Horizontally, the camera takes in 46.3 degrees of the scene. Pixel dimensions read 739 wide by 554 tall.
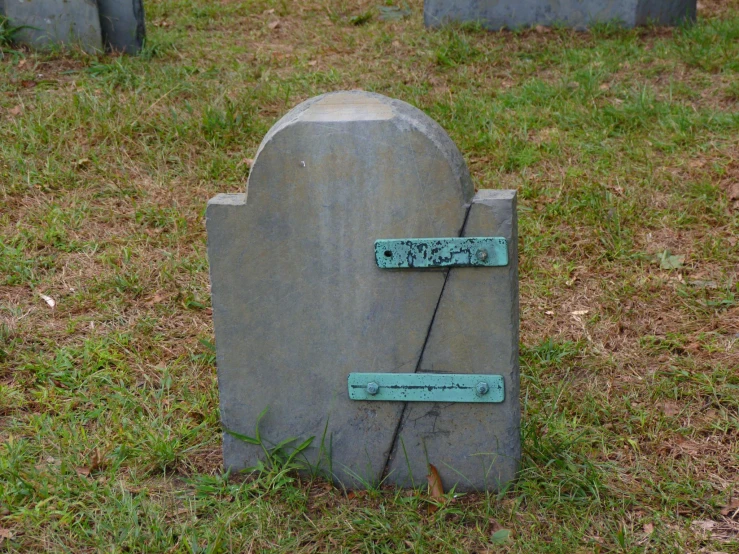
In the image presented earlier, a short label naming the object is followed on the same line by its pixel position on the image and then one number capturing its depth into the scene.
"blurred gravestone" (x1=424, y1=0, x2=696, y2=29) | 6.28
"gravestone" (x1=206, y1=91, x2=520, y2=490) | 2.41
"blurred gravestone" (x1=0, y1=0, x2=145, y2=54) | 5.70
